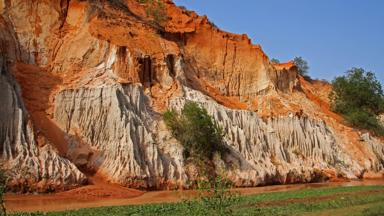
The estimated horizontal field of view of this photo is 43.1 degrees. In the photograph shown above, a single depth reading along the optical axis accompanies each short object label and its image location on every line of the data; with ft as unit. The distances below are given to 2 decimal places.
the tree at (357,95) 198.29
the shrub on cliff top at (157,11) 165.37
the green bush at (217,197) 38.11
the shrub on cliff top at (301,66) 266.32
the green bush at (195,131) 111.96
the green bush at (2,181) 35.76
